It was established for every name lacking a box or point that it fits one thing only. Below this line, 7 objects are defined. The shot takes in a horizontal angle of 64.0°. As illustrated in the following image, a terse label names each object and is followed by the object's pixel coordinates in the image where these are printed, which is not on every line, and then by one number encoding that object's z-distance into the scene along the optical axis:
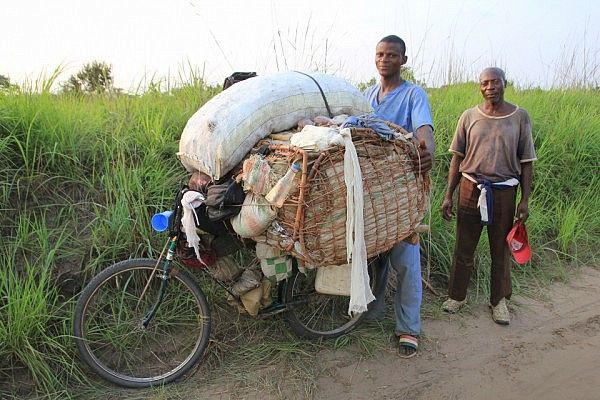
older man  3.46
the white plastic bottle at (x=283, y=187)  2.26
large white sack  2.41
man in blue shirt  2.95
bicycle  2.70
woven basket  2.31
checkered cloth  2.68
